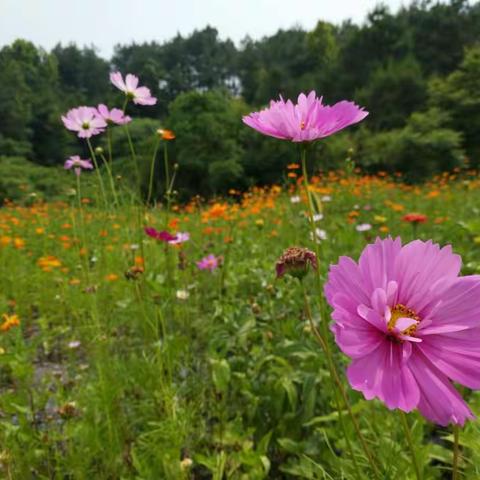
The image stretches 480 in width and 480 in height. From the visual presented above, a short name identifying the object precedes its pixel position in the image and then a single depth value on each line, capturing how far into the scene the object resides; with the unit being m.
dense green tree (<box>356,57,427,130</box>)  10.91
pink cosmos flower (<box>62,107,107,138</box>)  1.18
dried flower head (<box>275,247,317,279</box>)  0.44
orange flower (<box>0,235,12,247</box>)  2.03
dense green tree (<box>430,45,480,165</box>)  9.25
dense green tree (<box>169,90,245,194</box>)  9.47
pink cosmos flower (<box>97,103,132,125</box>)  1.06
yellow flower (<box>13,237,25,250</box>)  2.05
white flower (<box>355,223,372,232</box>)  1.86
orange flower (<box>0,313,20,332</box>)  1.05
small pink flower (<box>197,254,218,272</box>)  1.47
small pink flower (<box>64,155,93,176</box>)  1.24
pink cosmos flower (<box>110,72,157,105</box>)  1.08
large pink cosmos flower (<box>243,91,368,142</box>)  0.42
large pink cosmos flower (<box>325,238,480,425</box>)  0.28
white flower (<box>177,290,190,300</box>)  1.27
